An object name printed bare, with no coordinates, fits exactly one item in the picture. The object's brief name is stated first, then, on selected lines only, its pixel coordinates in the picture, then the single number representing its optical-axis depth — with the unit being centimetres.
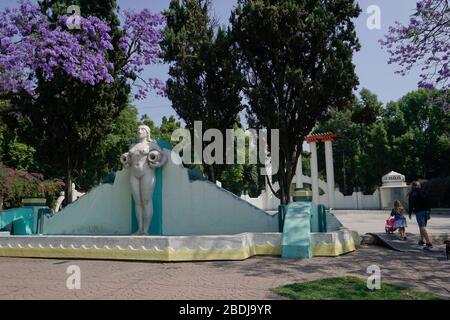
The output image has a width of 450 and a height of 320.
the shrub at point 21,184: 1474
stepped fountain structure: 825
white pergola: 3392
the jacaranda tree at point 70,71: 1254
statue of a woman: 943
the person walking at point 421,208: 913
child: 1052
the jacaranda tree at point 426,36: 1017
